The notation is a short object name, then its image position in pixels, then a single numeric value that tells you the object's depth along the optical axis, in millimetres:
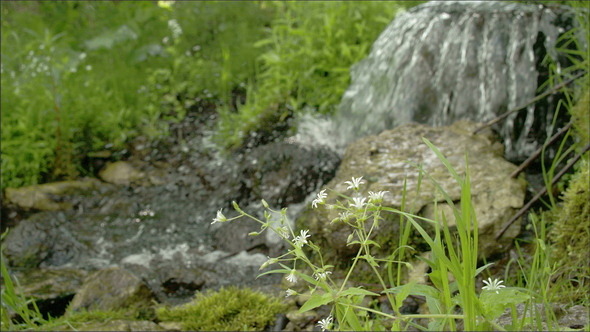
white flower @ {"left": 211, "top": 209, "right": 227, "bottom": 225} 902
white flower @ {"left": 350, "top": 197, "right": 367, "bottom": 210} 854
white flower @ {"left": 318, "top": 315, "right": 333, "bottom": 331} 859
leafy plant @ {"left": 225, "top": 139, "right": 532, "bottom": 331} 786
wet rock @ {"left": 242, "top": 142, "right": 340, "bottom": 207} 2146
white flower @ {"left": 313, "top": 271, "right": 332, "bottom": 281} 843
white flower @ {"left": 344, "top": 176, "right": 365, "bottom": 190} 892
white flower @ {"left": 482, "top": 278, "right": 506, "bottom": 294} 855
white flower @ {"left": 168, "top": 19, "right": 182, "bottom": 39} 3035
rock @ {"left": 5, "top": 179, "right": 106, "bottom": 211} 2230
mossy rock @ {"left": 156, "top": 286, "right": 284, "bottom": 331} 1499
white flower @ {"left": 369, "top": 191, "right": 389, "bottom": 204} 870
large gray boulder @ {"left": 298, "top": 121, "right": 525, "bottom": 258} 1623
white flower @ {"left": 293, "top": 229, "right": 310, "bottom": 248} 874
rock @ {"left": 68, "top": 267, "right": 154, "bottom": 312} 1653
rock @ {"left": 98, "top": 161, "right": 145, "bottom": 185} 2422
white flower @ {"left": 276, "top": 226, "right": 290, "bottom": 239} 905
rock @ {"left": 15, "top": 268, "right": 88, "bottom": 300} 1781
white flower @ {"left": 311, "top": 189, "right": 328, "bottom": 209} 888
